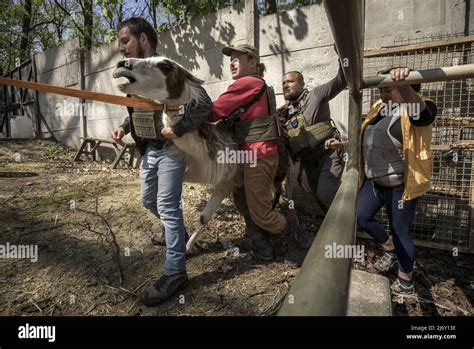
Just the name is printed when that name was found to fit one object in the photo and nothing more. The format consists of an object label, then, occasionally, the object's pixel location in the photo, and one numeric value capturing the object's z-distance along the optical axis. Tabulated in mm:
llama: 1991
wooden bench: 6586
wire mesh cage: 3152
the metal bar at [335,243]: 476
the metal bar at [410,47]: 3012
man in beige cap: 2436
